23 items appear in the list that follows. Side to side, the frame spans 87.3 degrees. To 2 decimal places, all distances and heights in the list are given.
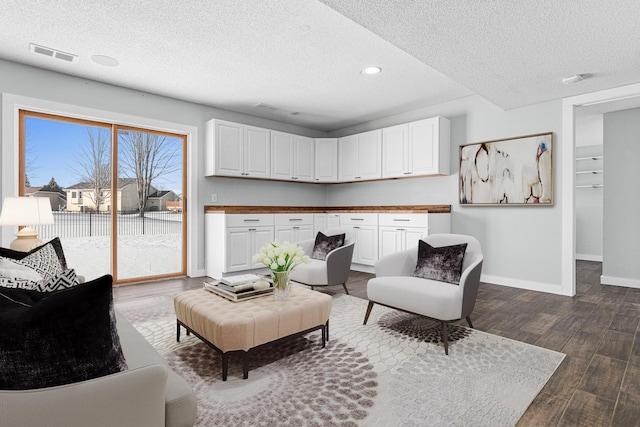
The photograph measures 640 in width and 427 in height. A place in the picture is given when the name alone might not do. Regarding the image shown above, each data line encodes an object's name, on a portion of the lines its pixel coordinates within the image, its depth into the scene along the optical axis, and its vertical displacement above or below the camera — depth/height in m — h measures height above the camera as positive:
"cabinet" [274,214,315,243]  5.18 -0.25
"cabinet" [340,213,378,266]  5.03 -0.37
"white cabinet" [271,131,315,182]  5.45 +0.92
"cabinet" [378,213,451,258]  4.45 -0.23
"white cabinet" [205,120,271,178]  4.80 +0.92
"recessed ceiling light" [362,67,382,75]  3.65 +1.56
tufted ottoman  1.93 -0.67
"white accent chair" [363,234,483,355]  2.34 -0.58
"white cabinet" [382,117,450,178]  4.65 +0.92
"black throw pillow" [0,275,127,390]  0.81 -0.31
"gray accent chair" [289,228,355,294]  3.54 -0.63
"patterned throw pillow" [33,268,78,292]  1.11 -0.25
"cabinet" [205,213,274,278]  4.61 -0.41
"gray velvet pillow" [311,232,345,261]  3.88 -0.39
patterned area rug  1.61 -0.97
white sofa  0.80 -0.50
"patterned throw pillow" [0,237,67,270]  1.98 -0.26
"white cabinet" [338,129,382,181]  5.38 +0.93
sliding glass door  3.92 +0.26
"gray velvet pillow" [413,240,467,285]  2.71 -0.43
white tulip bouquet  2.31 -0.32
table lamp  2.80 -0.04
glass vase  2.33 -0.52
